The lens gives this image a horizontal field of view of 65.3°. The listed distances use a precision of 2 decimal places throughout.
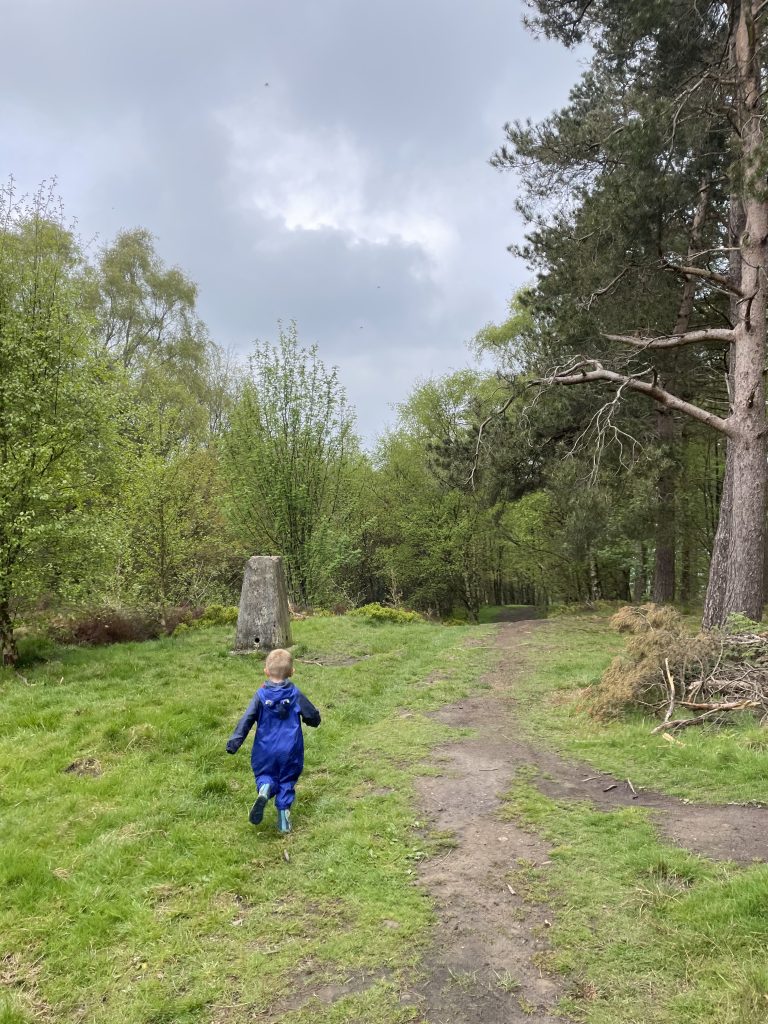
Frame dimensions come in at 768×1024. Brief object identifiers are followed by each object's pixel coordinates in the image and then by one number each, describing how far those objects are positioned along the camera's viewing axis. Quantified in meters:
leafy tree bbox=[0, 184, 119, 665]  9.80
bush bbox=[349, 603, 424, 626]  17.42
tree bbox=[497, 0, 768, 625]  8.96
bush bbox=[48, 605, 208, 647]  12.49
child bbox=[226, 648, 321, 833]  4.92
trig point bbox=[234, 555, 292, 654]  11.55
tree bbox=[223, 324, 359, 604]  18.44
